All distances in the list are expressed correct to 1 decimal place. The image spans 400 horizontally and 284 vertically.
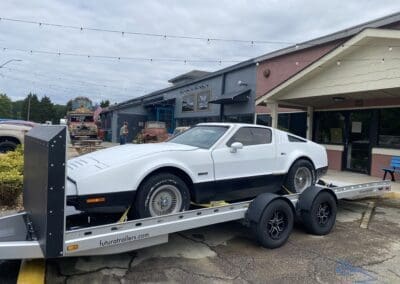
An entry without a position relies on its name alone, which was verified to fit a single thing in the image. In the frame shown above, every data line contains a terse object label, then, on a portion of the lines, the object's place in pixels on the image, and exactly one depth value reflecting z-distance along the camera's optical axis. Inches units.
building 429.7
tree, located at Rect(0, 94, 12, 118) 3515.3
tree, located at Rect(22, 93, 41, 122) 3491.6
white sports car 177.3
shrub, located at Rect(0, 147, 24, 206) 266.5
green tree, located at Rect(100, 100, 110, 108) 3481.8
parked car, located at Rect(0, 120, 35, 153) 474.0
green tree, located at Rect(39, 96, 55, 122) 3432.8
